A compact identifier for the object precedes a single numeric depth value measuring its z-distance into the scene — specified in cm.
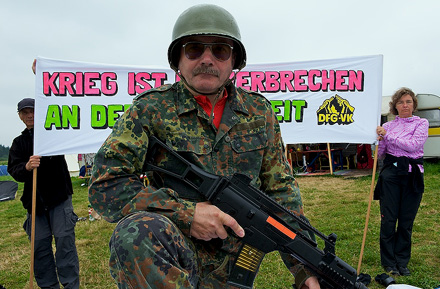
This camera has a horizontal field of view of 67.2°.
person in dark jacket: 355
